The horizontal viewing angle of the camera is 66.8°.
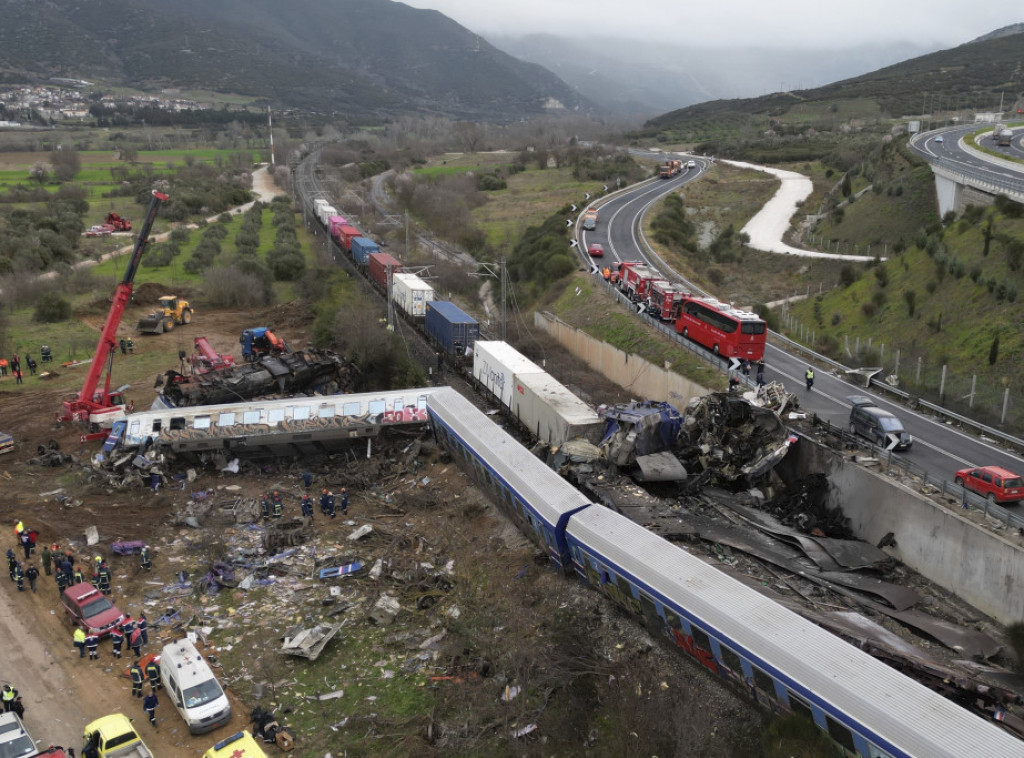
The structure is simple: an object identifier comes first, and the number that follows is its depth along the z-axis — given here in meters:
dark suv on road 25.12
